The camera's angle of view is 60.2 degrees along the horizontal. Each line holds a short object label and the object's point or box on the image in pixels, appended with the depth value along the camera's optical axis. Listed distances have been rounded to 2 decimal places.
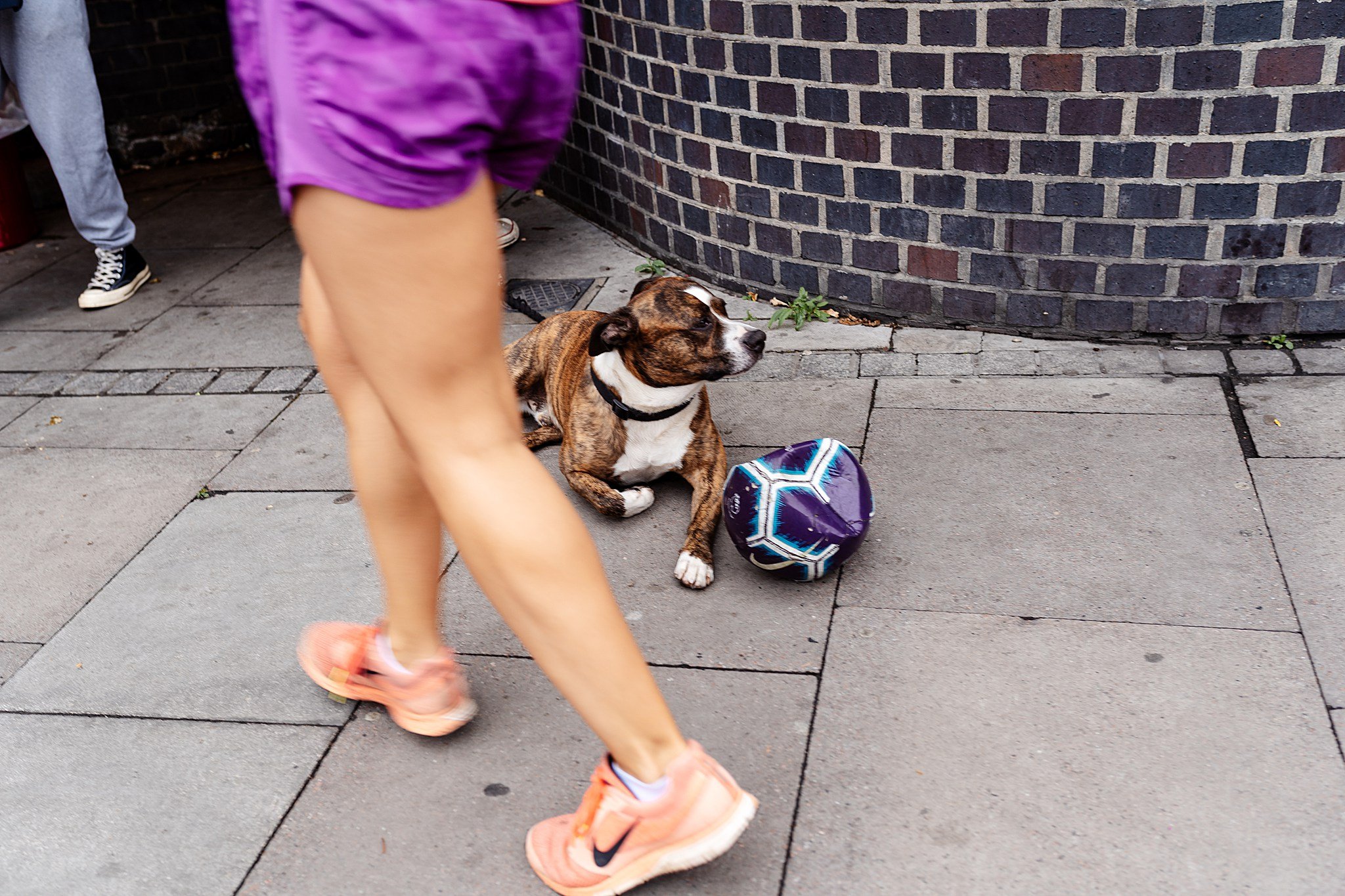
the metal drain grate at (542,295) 4.89
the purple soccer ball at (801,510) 2.90
